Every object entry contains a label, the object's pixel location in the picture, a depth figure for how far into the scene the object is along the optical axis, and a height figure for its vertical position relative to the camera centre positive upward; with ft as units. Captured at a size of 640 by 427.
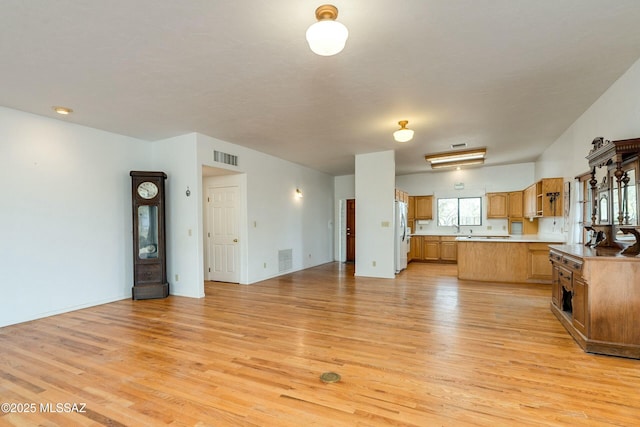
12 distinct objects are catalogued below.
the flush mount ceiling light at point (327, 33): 6.64 +3.96
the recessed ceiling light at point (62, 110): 12.75 +4.50
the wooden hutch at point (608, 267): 8.98 -1.91
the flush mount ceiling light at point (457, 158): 21.36 +3.94
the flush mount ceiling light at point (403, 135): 14.12 +3.56
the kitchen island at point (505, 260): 19.31 -3.43
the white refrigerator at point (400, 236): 22.68 -2.06
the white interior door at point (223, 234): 20.39 -1.52
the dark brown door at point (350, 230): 30.89 -1.99
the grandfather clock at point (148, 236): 16.48 -1.26
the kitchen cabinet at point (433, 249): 29.12 -3.86
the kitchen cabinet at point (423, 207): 30.60 +0.29
